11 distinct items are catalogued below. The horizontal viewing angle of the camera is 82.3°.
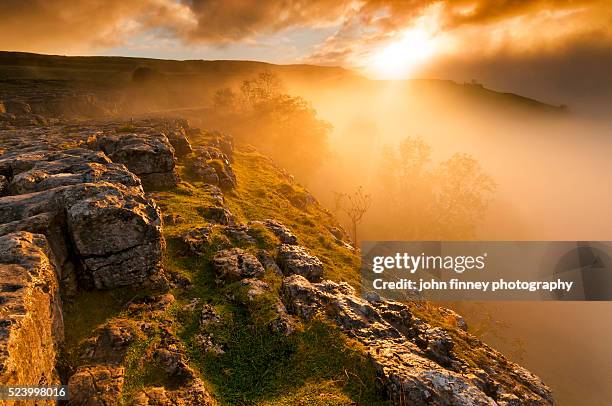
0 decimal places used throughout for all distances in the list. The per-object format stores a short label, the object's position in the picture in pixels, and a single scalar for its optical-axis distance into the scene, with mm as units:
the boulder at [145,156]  37906
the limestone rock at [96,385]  14195
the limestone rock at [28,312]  11633
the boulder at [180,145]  55812
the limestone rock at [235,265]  24219
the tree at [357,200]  102238
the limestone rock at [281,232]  33281
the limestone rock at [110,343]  16391
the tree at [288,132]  104312
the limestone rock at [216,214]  34650
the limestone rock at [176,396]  14890
